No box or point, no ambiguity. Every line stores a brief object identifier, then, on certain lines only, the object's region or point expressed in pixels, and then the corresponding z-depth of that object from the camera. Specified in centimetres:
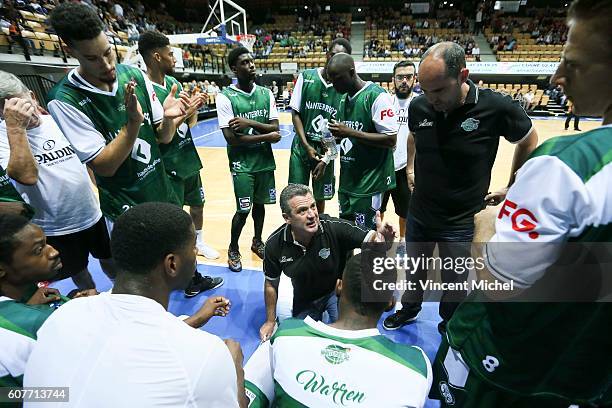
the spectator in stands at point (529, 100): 1720
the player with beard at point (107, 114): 196
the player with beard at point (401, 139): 407
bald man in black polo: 208
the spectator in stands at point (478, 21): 2561
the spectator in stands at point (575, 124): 1239
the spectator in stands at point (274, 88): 2272
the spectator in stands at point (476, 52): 2167
